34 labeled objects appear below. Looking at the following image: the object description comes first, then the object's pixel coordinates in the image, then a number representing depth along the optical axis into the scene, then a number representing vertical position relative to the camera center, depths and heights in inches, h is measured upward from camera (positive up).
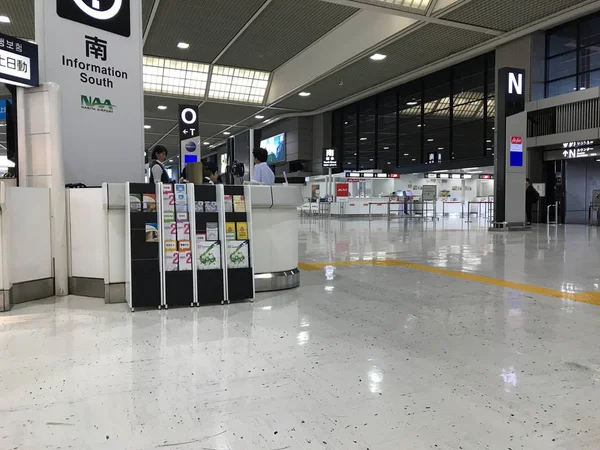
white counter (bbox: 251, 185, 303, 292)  173.6 -11.3
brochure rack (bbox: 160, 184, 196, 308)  149.3 -12.7
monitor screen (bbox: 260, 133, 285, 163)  1108.0 +151.9
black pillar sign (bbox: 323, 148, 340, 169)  906.1 +95.4
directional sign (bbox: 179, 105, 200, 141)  485.4 +94.2
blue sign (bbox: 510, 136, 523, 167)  497.4 +59.3
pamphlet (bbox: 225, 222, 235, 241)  158.7 -8.9
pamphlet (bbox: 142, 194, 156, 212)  150.6 +1.7
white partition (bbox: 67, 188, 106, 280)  168.7 -9.8
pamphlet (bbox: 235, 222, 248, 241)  160.7 -8.7
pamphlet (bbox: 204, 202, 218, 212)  157.1 -0.2
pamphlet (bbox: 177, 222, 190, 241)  152.4 -8.4
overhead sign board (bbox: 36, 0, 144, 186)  187.9 +57.6
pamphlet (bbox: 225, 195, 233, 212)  160.6 +1.2
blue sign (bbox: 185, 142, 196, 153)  479.6 +65.2
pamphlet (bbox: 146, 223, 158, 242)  149.2 -8.5
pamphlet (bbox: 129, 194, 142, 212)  149.3 +1.7
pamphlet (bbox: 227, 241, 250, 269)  158.7 -17.5
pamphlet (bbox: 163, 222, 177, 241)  150.9 -8.3
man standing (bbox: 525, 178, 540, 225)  589.9 +12.5
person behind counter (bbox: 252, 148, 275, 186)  230.8 +19.2
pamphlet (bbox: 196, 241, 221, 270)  153.6 -16.8
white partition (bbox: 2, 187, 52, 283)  152.6 -9.1
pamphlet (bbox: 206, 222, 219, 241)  155.7 -8.7
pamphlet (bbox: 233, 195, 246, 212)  162.1 +1.2
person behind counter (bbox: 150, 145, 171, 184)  241.1 +23.2
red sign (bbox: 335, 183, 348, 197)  949.2 +34.9
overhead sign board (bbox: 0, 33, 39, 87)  151.3 +51.9
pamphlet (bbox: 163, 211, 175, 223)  151.6 -3.2
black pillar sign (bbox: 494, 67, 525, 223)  506.6 +109.7
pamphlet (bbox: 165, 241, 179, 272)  149.6 -17.0
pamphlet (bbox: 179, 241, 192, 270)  151.0 -16.6
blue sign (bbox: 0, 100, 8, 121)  171.9 +38.0
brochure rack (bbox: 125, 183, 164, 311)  145.4 -13.3
